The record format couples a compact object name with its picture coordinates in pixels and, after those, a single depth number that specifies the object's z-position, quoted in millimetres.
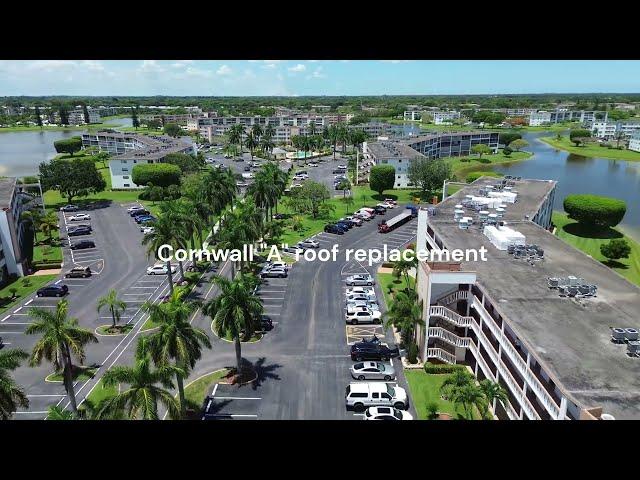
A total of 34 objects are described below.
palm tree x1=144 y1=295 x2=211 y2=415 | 21812
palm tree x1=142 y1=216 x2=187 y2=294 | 35500
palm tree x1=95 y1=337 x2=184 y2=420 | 18359
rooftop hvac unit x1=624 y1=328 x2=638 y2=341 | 20703
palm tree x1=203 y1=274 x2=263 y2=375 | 25516
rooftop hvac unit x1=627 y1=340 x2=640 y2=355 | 19969
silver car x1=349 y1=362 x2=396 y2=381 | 27031
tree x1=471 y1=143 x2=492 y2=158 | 114750
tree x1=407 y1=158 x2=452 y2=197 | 69562
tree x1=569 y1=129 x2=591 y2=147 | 140000
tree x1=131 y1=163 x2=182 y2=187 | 73375
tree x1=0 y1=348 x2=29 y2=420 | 18047
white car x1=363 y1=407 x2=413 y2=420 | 23848
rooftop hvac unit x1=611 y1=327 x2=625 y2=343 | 20844
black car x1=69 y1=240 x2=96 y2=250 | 48375
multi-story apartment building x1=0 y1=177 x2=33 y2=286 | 40000
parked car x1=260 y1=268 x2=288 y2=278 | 41438
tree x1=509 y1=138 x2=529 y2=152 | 122688
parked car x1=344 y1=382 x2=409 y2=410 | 24812
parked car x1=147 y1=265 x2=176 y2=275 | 41781
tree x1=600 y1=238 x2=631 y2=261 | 44625
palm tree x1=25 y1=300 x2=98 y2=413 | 22141
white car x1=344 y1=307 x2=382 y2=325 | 33219
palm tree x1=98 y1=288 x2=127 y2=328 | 31719
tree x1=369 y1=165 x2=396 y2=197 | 70000
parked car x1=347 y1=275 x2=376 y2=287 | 39531
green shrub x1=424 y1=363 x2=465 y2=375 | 27953
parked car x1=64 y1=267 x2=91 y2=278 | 41000
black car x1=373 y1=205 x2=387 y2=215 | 62281
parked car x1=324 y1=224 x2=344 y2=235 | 53906
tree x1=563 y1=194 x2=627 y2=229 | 54250
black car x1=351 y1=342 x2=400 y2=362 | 28906
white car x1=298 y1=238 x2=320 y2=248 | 48906
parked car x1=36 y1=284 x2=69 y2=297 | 37719
